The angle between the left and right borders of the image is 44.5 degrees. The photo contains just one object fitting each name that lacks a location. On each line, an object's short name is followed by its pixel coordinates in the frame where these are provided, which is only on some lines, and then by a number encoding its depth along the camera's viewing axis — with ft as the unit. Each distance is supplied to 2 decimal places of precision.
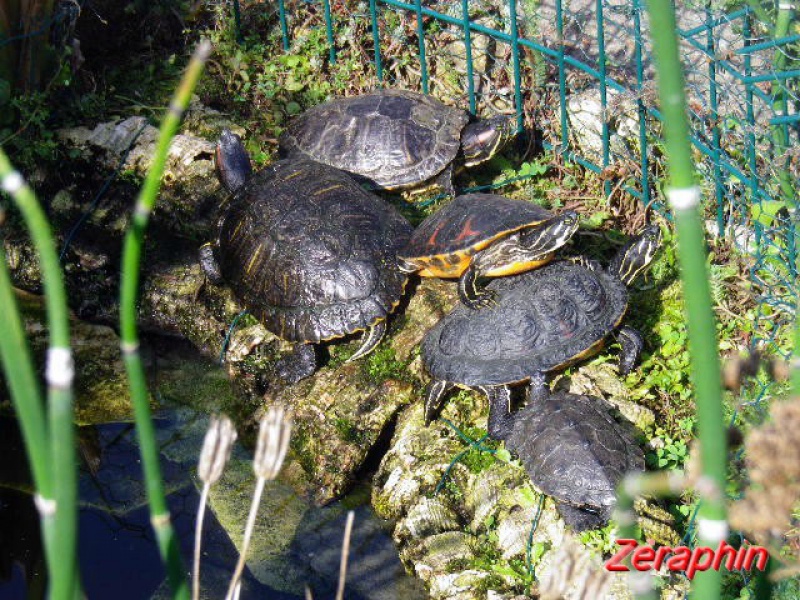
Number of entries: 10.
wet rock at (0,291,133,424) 15.64
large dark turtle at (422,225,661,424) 12.76
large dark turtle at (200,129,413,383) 14.40
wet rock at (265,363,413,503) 13.70
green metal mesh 12.18
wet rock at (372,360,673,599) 11.40
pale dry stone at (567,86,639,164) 16.12
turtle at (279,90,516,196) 17.26
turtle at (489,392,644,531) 11.09
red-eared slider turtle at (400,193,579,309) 13.74
